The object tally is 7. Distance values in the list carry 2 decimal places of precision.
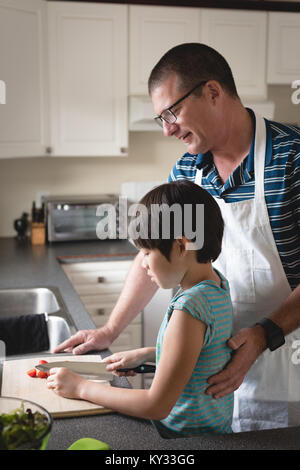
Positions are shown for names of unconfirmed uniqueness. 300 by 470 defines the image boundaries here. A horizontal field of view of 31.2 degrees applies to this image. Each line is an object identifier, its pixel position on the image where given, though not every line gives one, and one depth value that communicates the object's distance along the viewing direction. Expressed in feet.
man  4.35
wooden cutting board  3.37
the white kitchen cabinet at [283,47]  10.22
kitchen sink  7.00
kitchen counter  2.89
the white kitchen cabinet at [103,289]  9.35
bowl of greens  2.29
